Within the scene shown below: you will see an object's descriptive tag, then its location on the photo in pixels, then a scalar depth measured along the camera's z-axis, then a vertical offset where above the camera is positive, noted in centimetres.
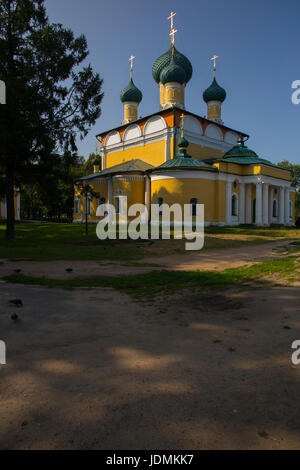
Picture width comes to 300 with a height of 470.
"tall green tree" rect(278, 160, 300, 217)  5480 +906
